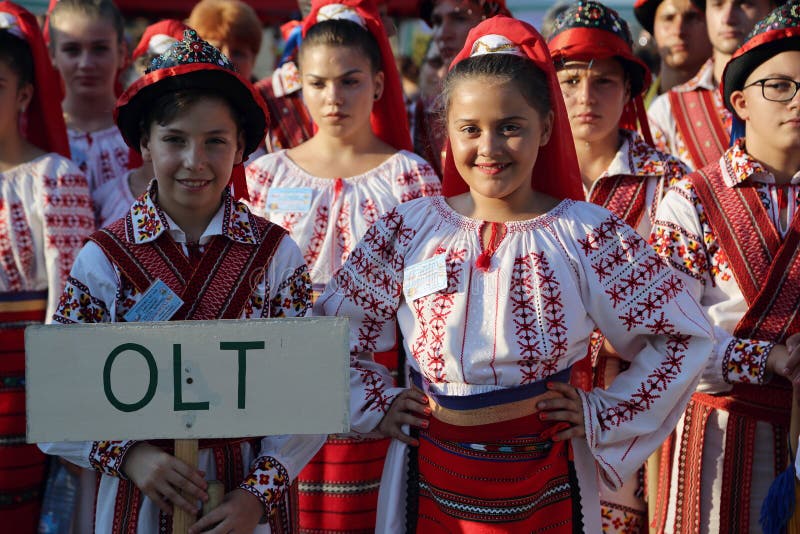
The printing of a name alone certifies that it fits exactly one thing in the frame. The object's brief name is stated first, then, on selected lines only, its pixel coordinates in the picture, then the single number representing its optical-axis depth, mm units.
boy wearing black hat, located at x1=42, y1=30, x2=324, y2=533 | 2598
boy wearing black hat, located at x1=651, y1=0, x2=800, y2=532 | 2963
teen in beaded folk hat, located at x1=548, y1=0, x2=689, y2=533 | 3707
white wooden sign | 2211
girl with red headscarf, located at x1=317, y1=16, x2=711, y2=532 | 2637
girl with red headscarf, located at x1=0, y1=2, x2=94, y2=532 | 3668
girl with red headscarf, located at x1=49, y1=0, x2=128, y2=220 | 4633
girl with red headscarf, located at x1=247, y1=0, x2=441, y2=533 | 3758
